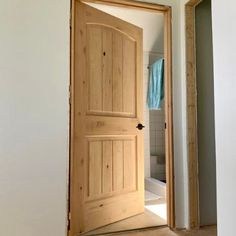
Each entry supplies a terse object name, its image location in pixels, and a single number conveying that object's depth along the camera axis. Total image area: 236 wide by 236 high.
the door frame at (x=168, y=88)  2.50
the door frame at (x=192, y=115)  2.51
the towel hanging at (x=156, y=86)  3.93
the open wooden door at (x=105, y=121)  2.41
